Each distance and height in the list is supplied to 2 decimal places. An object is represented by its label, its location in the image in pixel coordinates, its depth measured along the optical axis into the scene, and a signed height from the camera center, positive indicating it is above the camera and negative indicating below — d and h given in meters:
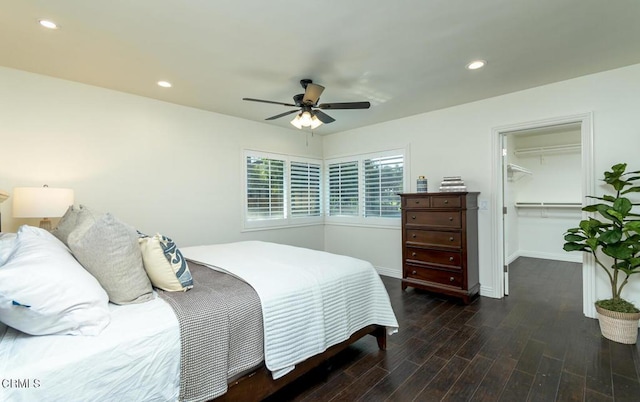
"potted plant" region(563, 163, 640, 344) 2.49 -0.40
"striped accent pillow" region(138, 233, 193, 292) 1.70 -0.38
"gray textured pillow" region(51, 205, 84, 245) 2.06 -0.16
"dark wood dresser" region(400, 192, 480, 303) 3.48 -0.53
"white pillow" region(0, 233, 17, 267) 1.31 -0.22
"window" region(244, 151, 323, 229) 4.63 +0.22
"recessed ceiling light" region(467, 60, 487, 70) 2.71 +1.32
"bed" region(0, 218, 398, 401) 1.07 -0.64
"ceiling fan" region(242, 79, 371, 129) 2.75 +0.95
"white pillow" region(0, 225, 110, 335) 1.07 -0.37
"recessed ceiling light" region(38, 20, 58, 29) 2.07 +1.31
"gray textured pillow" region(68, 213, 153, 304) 1.50 -0.30
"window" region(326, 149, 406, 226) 4.71 +0.26
